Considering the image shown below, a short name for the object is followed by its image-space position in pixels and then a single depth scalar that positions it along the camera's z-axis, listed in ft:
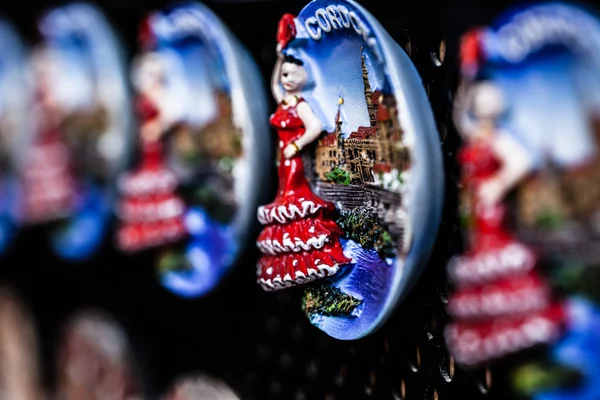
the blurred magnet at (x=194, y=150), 0.82
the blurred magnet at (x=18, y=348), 1.23
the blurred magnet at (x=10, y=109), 1.13
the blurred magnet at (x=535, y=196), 0.59
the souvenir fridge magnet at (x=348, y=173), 0.67
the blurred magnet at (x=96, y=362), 1.05
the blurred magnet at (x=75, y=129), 0.98
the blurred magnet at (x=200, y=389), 0.94
